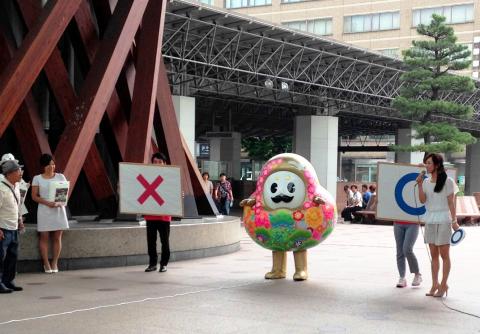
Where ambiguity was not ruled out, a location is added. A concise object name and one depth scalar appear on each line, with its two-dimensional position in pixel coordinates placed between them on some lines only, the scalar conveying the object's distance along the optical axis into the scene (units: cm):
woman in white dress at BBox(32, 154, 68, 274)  1195
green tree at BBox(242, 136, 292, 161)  7700
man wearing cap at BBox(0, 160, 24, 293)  992
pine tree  4347
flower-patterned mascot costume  1135
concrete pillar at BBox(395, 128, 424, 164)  5241
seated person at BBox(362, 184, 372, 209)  3362
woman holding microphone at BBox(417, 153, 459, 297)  1000
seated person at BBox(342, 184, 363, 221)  3247
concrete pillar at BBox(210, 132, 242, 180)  5788
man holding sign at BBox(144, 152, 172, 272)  1245
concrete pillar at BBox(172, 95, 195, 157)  3456
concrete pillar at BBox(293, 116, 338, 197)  4541
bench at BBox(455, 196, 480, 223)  3247
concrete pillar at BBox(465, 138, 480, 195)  6844
